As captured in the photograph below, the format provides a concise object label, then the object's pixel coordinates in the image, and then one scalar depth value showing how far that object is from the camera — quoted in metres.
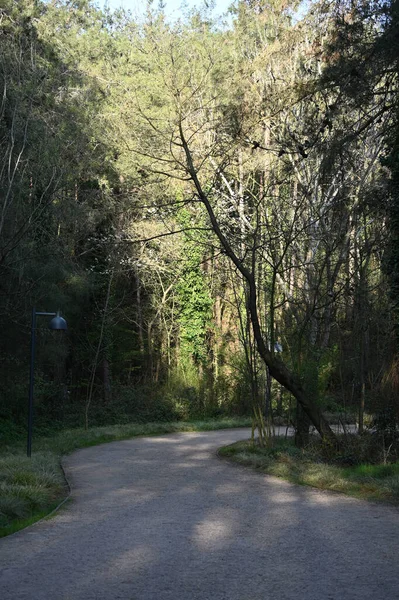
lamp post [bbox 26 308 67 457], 13.89
